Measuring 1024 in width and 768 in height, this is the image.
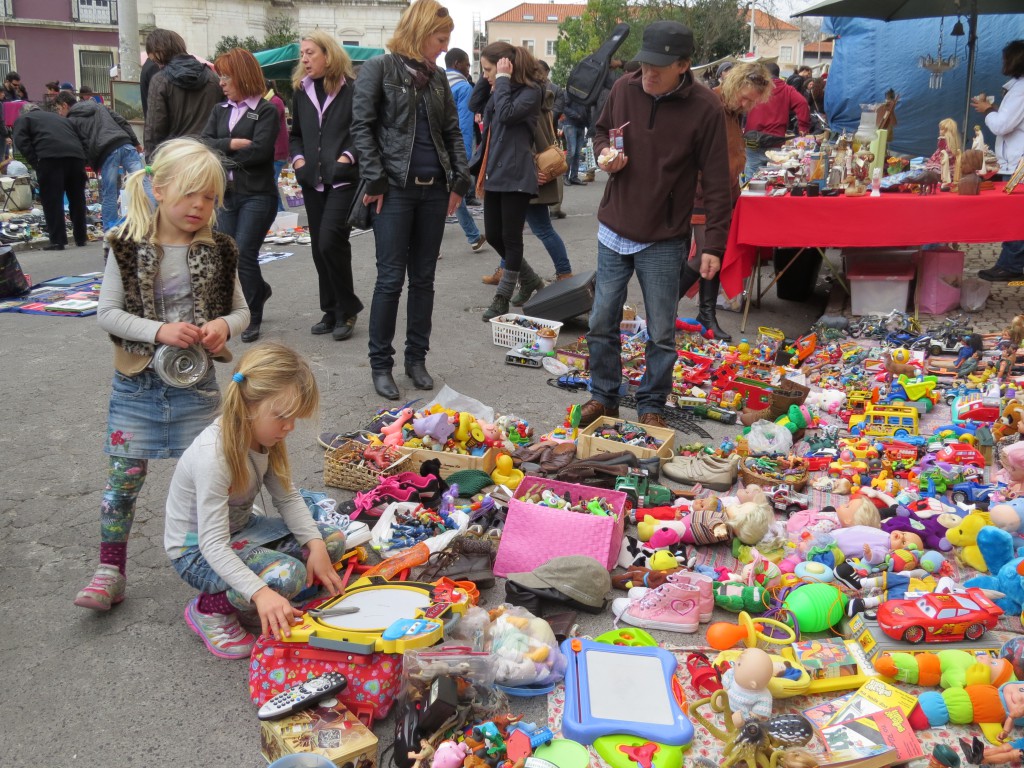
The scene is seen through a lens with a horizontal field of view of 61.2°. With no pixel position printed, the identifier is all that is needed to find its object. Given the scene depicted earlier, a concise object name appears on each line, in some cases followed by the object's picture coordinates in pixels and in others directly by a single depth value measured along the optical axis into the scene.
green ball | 3.00
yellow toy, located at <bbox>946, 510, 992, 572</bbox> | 3.37
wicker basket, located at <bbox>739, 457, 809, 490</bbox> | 4.07
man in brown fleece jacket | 4.31
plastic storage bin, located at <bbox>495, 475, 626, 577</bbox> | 3.36
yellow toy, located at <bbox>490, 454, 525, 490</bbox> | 4.11
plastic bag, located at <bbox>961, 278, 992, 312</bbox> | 7.13
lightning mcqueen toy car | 2.81
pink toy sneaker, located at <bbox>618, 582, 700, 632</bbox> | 3.04
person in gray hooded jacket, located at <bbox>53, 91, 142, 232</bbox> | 8.95
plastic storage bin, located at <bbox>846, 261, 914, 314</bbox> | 7.09
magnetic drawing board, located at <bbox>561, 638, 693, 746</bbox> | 2.38
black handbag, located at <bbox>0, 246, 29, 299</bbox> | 7.58
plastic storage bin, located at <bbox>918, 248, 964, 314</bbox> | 7.07
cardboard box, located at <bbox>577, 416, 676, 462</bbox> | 4.31
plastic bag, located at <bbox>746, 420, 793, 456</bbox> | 4.43
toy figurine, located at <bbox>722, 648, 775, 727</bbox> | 2.43
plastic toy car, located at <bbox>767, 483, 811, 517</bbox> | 3.95
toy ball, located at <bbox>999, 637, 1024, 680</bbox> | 2.66
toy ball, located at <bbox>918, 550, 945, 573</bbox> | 3.30
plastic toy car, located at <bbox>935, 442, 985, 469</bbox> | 4.26
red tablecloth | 6.56
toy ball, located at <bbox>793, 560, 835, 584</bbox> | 3.21
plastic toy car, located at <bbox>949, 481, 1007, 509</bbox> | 3.85
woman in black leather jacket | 4.85
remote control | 2.38
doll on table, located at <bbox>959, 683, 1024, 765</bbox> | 2.34
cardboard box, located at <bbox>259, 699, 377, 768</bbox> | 2.28
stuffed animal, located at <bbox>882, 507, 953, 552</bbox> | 3.55
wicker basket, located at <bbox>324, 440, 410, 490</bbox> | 4.01
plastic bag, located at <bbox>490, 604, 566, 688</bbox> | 2.63
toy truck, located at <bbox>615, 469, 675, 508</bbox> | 3.88
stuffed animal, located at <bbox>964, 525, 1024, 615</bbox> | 3.05
